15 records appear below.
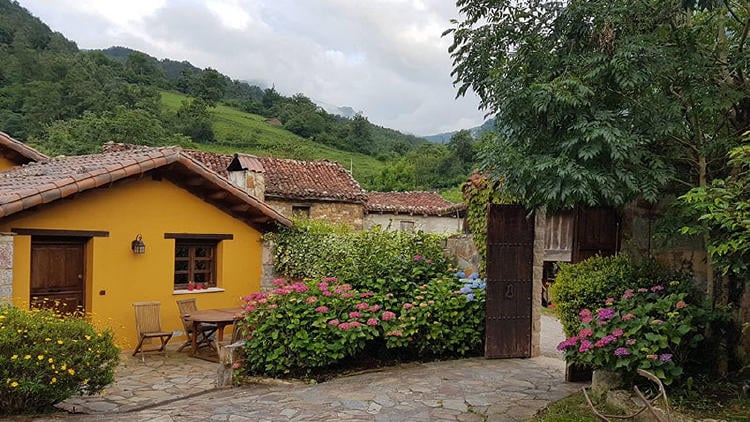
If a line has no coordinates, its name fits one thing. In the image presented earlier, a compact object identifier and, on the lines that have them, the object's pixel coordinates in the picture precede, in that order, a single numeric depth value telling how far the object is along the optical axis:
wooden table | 8.70
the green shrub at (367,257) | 8.37
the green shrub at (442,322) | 7.48
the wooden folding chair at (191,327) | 9.39
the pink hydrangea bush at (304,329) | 7.05
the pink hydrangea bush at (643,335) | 4.49
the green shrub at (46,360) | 5.22
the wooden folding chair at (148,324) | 8.91
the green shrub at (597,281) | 5.86
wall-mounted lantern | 9.75
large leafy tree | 4.51
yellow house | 8.51
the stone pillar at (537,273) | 7.86
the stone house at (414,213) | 24.39
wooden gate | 7.73
